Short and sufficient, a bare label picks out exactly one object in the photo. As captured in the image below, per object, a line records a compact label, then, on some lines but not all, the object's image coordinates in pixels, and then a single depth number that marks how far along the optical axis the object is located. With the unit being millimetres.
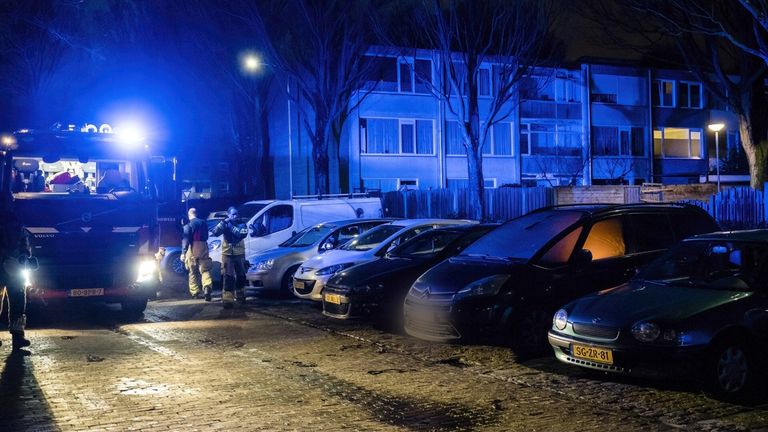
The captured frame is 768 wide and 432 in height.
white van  18562
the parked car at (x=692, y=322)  6617
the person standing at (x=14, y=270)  9586
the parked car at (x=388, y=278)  10742
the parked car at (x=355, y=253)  13039
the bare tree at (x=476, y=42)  24531
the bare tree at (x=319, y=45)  26453
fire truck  11820
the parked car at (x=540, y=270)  8891
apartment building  36844
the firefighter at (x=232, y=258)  14133
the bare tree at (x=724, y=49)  19281
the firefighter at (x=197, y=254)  15328
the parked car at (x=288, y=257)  15312
